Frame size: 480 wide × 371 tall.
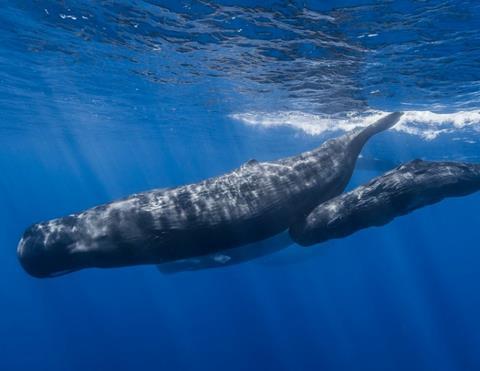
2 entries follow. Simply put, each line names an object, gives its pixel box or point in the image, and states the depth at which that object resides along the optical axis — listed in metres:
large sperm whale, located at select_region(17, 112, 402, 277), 6.50
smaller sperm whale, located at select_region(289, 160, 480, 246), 6.99
